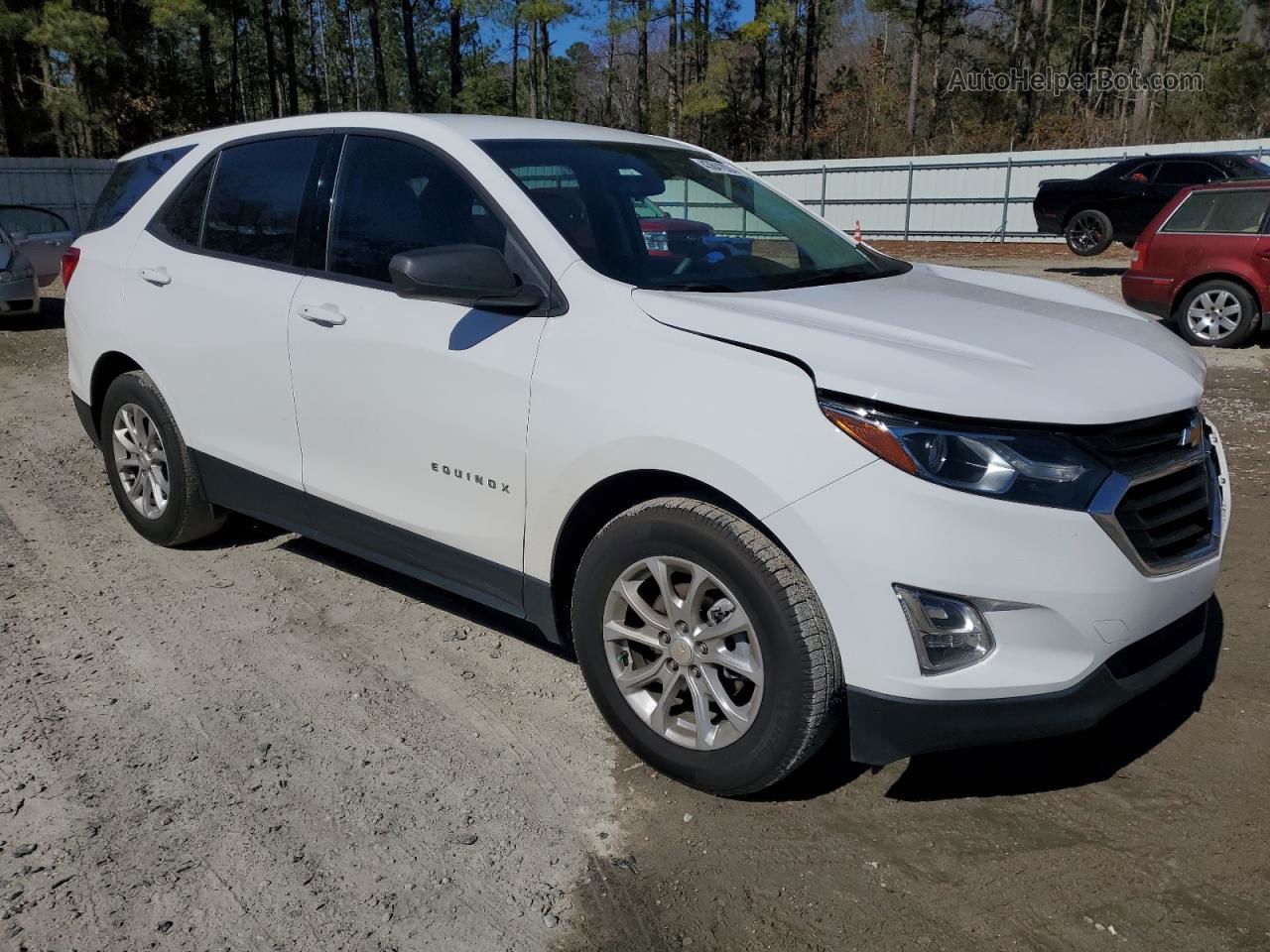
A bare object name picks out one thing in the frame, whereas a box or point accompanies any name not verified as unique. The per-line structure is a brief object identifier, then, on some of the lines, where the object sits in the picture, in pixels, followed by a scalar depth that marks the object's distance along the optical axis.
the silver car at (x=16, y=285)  12.31
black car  16.91
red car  9.88
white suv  2.46
